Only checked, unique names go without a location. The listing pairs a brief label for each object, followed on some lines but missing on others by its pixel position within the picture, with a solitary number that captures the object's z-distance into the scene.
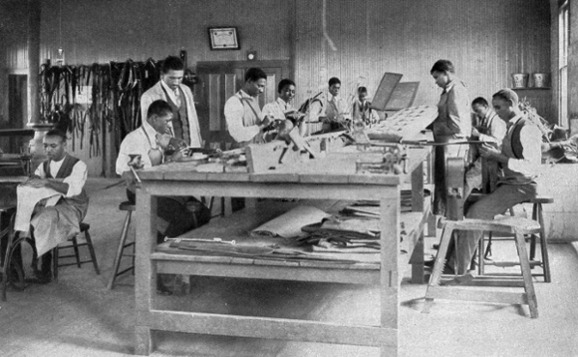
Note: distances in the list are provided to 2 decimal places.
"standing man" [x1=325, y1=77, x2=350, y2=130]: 9.00
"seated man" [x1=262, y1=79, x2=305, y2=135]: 6.99
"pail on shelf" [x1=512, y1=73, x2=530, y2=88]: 10.60
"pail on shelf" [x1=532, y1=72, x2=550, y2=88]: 10.50
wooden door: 11.95
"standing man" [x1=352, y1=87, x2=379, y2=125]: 7.80
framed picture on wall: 12.12
